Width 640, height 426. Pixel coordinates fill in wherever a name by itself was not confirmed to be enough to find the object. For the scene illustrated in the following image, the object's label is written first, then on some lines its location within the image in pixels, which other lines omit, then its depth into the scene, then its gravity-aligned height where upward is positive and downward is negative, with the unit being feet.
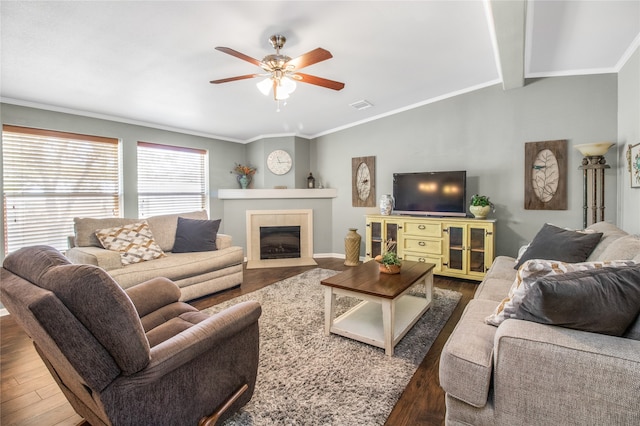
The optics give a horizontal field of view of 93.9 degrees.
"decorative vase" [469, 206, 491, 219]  12.79 -0.35
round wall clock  18.04 +2.59
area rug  5.27 -3.62
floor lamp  10.38 +0.93
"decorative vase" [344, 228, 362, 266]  16.56 -2.39
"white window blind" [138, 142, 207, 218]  14.40 +1.38
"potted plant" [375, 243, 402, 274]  8.68 -1.76
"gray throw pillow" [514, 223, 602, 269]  7.21 -1.09
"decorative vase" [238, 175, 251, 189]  18.17 +1.52
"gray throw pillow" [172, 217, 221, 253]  12.28 -1.26
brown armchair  3.19 -1.83
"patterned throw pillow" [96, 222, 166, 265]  10.16 -1.28
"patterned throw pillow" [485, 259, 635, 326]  4.29 -1.09
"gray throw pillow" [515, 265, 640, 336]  3.72 -1.24
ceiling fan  7.50 +3.55
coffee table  7.13 -2.80
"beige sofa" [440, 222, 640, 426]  3.38 -2.15
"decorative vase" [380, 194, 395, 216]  15.48 -0.02
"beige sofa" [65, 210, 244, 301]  9.30 -1.95
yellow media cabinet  12.68 -1.73
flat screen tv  13.53 +0.49
